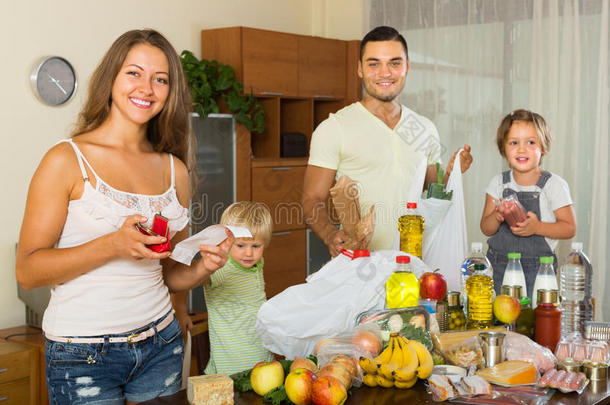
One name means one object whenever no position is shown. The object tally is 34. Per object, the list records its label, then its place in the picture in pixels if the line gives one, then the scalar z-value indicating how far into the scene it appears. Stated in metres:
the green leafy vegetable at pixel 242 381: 1.62
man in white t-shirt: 2.54
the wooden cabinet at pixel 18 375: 3.17
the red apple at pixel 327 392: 1.47
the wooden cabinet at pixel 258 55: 4.45
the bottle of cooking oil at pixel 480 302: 1.98
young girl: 2.65
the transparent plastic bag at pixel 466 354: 1.73
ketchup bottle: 1.93
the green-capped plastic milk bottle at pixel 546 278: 2.11
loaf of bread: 1.48
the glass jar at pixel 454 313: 1.99
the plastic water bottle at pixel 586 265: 2.28
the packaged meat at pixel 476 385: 1.57
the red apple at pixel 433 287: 1.93
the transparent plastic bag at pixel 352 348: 1.62
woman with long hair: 1.52
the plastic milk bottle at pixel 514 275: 2.17
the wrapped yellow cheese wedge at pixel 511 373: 1.64
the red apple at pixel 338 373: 1.53
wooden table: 1.56
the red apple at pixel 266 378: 1.58
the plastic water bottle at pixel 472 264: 2.09
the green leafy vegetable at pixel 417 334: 1.75
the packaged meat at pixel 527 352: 1.74
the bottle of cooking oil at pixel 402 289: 1.88
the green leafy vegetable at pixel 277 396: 1.53
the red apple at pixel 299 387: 1.50
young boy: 2.13
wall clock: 3.67
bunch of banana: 1.61
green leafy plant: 4.19
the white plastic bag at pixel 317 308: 1.89
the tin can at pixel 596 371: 1.74
